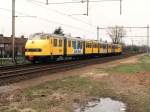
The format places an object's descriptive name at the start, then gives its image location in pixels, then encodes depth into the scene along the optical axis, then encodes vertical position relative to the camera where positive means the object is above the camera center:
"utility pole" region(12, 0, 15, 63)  38.06 +2.60
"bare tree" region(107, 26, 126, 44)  144.89 +4.43
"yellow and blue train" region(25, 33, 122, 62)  36.25 -0.11
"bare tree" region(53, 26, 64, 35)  89.99 +3.64
